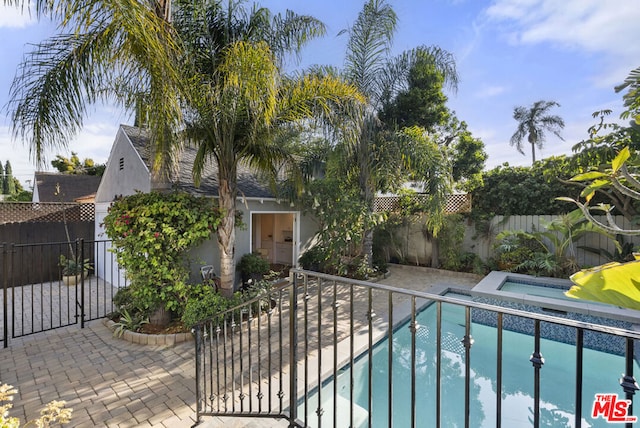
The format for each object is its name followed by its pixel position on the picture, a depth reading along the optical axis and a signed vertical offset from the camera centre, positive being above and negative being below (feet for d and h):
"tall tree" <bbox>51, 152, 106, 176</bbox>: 74.57 +9.28
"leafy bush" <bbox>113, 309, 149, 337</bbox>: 17.46 -7.46
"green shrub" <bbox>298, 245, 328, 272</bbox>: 30.37 -5.98
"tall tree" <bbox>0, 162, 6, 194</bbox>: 122.42 +7.86
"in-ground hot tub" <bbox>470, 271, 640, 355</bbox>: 17.51 -7.13
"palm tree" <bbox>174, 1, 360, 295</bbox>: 15.29 +6.52
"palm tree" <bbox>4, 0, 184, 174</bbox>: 12.32 +6.17
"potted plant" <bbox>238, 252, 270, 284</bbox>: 25.73 -5.67
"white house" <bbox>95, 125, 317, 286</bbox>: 24.63 +1.38
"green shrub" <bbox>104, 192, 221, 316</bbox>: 16.98 -2.19
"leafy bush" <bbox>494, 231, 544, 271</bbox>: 30.45 -4.37
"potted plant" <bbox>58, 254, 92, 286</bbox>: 27.94 -6.71
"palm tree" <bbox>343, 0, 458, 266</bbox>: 28.09 +13.93
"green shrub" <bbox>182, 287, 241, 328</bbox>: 16.70 -6.10
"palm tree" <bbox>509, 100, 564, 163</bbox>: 77.10 +23.06
